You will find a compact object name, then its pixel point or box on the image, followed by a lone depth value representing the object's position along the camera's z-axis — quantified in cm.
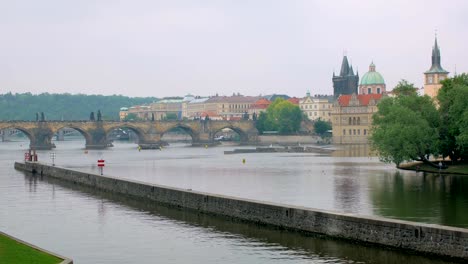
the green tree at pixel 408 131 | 7606
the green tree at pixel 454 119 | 7256
